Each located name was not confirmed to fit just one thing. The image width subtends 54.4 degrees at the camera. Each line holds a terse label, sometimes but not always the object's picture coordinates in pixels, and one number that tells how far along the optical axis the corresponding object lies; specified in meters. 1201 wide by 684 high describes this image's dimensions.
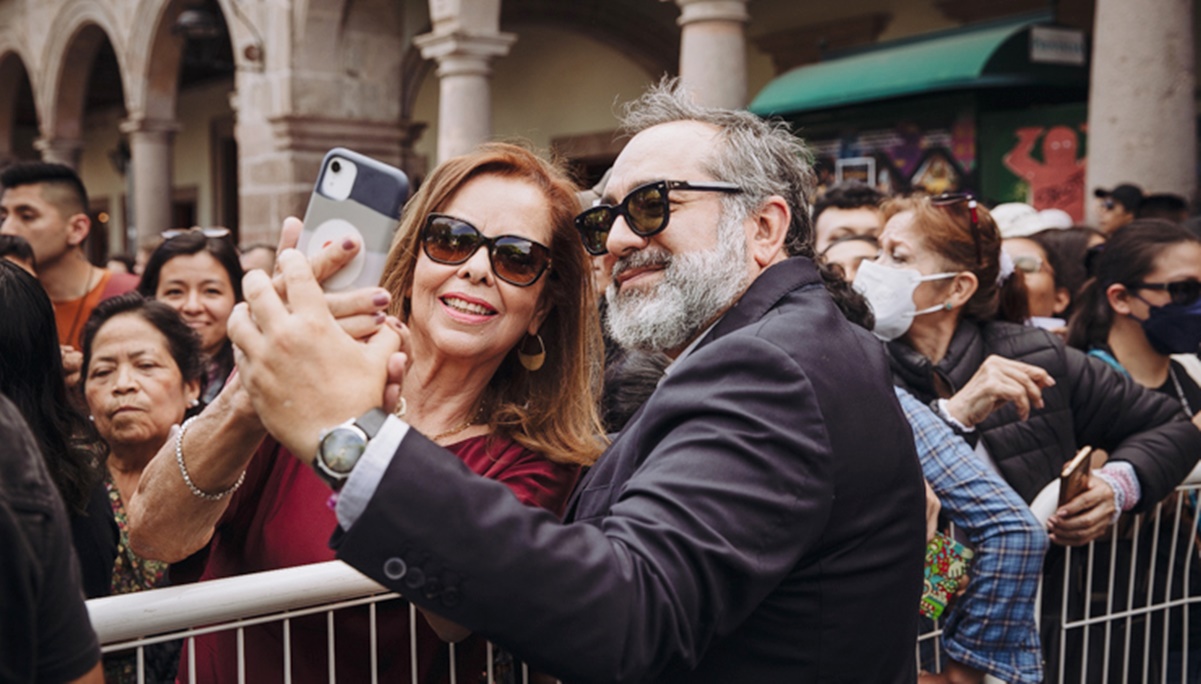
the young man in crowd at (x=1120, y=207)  5.88
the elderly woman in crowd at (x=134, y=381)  3.27
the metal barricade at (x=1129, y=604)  2.95
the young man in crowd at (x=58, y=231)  5.15
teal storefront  8.27
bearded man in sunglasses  1.28
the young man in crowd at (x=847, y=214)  4.88
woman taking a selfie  1.86
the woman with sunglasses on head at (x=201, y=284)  4.52
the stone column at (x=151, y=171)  15.27
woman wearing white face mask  2.97
